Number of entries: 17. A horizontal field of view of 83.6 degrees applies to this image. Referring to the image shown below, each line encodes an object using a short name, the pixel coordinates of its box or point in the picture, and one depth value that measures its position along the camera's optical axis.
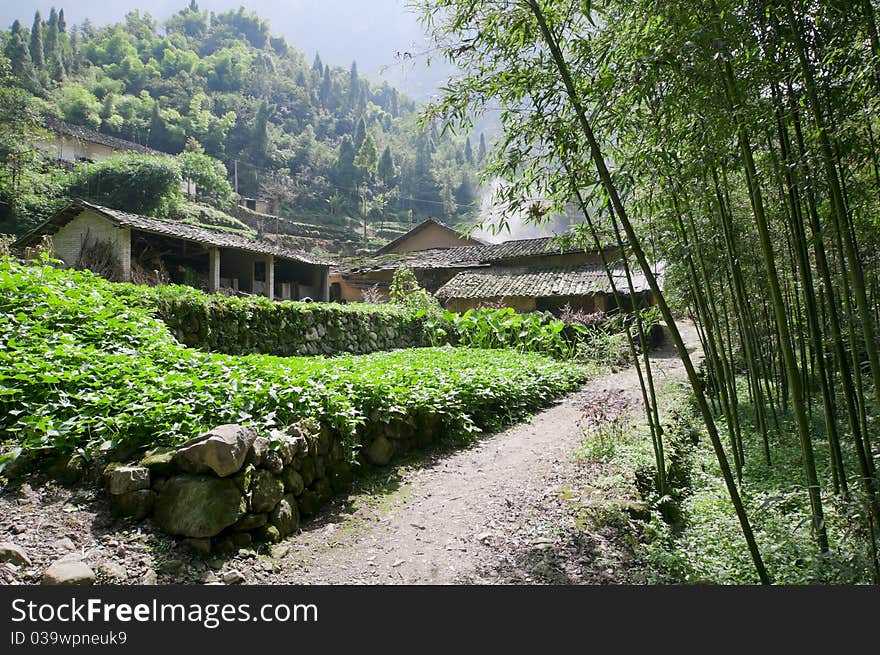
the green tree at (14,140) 18.80
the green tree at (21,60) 34.94
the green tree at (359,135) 55.08
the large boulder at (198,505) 2.61
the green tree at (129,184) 23.36
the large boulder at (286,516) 3.01
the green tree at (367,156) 44.38
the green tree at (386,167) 50.62
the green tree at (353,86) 74.97
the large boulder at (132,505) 2.66
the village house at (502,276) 14.72
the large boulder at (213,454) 2.74
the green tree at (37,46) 41.35
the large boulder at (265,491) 2.91
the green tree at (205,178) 33.44
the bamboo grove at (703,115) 2.12
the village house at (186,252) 12.94
